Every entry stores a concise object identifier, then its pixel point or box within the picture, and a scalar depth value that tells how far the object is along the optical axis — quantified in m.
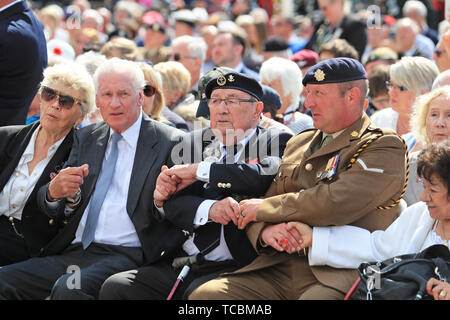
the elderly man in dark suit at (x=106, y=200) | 9.10
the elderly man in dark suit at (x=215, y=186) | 8.55
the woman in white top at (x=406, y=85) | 11.63
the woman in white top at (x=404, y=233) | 7.39
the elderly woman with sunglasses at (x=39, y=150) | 10.03
